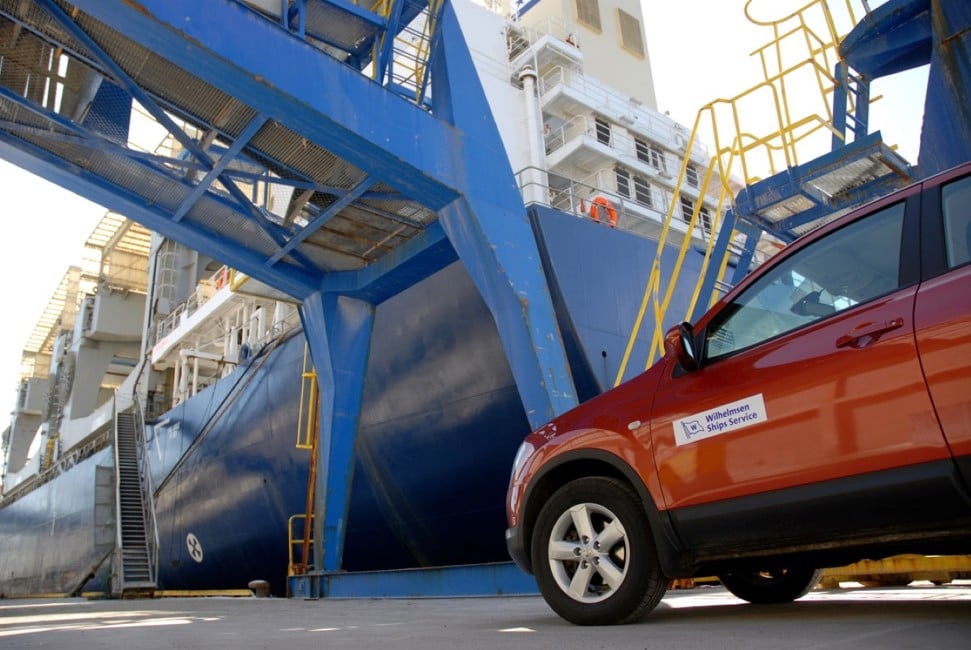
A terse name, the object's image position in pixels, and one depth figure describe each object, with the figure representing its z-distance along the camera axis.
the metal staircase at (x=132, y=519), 13.28
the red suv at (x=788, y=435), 2.55
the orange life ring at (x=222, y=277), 18.30
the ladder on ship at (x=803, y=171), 7.39
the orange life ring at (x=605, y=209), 10.88
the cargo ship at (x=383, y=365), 9.48
